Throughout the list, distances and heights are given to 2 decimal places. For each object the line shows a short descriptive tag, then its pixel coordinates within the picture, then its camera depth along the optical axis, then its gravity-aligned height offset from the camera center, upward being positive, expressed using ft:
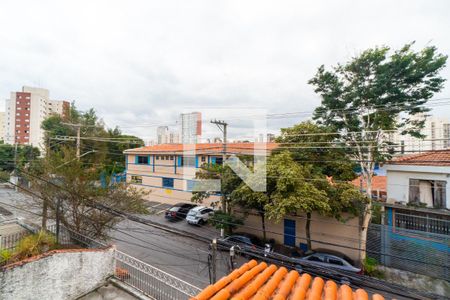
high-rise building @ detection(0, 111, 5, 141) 189.54 +24.16
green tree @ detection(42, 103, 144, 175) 86.42 +9.26
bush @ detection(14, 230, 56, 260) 19.79 -9.00
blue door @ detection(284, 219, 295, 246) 42.50 -14.59
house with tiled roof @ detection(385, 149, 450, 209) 33.04 -3.81
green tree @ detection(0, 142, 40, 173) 95.95 -0.23
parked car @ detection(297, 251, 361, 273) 31.01 -15.51
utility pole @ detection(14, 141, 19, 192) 75.93 -9.18
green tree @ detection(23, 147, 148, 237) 30.61 -6.09
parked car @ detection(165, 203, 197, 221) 55.52 -15.09
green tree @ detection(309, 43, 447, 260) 30.63 +9.20
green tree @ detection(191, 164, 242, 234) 37.44 -5.94
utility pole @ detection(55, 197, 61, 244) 22.81 -8.14
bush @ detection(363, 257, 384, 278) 33.11 -17.33
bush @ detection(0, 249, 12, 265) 18.48 -9.02
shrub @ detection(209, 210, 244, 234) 37.95 -11.24
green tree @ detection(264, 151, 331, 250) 29.71 -5.07
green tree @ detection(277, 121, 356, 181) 34.60 +0.38
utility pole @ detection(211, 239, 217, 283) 12.27 -5.59
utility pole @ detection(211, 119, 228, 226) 35.47 +4.65
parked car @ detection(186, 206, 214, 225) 51.38 -14.59
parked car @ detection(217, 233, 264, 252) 38.63 -15.49
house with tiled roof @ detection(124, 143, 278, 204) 59.20 -3.53
